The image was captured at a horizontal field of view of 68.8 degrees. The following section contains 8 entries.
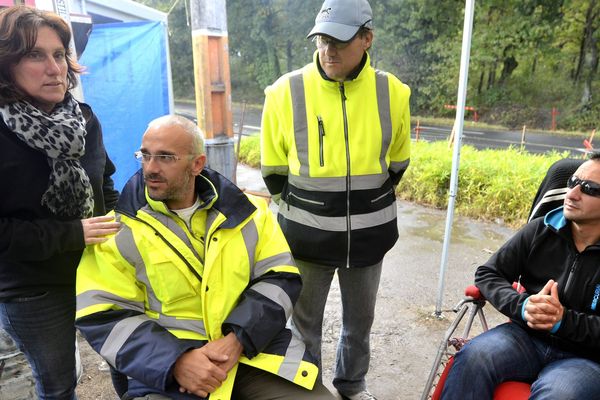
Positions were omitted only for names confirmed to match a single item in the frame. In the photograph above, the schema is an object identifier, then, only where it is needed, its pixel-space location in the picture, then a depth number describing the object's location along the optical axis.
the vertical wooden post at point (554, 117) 20.36
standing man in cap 1.94
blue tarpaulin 4.00
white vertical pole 2.83
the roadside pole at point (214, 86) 2.63
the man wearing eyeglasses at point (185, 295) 1.54
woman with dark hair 1.50
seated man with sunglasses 1.78
